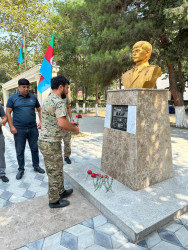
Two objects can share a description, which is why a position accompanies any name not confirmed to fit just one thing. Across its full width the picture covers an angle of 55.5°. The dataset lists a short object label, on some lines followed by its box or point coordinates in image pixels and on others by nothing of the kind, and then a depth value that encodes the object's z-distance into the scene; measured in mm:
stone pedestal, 2650
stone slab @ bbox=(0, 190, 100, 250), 2016
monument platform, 2045
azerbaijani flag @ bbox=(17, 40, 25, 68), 10345
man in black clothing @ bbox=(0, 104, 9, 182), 3283
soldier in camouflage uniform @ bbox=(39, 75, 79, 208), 2100
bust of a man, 2729
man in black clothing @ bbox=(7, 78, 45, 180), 3292
